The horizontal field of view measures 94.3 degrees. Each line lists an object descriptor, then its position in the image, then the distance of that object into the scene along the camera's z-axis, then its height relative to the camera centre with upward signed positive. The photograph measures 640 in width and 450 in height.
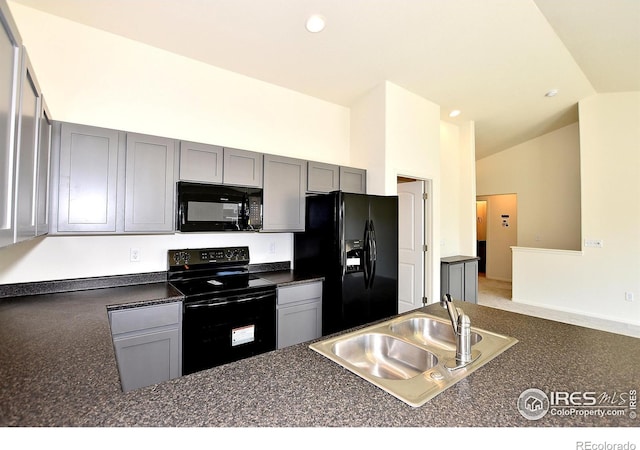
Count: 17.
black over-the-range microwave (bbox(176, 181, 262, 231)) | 2.42 +0.19
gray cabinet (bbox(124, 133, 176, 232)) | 2.24 +0.36
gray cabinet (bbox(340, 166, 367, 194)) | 3.45 +0.61
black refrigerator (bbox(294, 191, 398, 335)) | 2.78 -0.24
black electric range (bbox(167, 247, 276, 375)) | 2.13 -0.61
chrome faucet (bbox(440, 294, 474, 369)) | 1.14 -0.44
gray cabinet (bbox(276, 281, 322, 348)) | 2.61 -0.76
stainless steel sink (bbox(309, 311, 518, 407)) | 0.98 -0.51
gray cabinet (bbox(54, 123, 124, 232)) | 2.00 +0.36
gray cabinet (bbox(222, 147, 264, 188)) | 2.67 +0.58
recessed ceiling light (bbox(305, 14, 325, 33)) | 2.41 +1.72
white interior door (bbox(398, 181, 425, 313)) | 4.12 -0.20
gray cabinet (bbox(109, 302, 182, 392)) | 1.88 -0.75
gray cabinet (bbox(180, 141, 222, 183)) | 2.46 +0.57
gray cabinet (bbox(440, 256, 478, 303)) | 4.24 -0.69
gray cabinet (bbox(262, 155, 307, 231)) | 2.90 +0.37
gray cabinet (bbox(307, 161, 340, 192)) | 3.20 +0.59
